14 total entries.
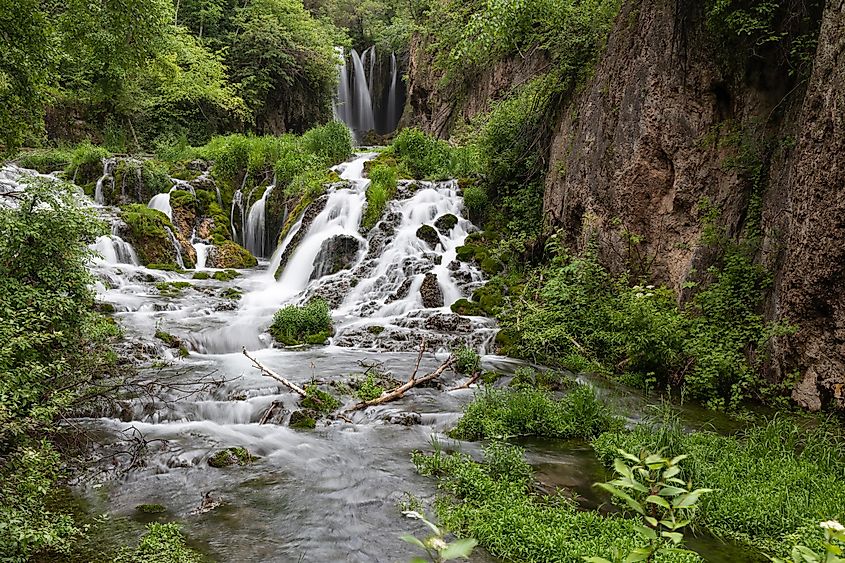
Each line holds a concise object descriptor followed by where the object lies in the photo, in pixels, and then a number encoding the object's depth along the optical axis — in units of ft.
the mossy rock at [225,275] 51.19
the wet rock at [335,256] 49.52
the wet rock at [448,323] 37.91
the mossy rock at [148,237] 51.98
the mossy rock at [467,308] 40.29
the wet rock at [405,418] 23.49
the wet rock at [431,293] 41.93
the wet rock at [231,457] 19.26
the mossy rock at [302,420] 23.06
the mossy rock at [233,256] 57.31
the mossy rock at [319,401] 24.59
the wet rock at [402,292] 43.78
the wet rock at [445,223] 52.24
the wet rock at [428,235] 50.34
